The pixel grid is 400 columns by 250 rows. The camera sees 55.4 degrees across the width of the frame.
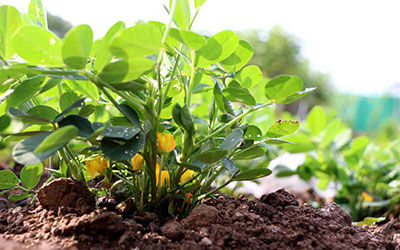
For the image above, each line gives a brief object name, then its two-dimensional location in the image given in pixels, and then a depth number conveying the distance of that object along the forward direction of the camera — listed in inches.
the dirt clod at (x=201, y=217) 27.5
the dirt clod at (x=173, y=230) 25.9
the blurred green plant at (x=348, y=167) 63.1
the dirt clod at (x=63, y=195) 29.1
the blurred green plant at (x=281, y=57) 691.4
